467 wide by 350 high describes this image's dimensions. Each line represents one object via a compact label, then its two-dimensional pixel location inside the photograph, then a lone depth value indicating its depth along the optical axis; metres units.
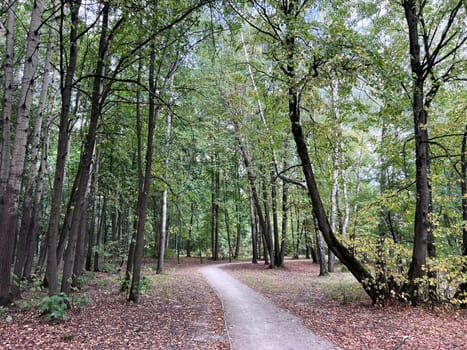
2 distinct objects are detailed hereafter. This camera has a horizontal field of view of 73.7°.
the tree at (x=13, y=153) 6.32
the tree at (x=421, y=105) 7.95
